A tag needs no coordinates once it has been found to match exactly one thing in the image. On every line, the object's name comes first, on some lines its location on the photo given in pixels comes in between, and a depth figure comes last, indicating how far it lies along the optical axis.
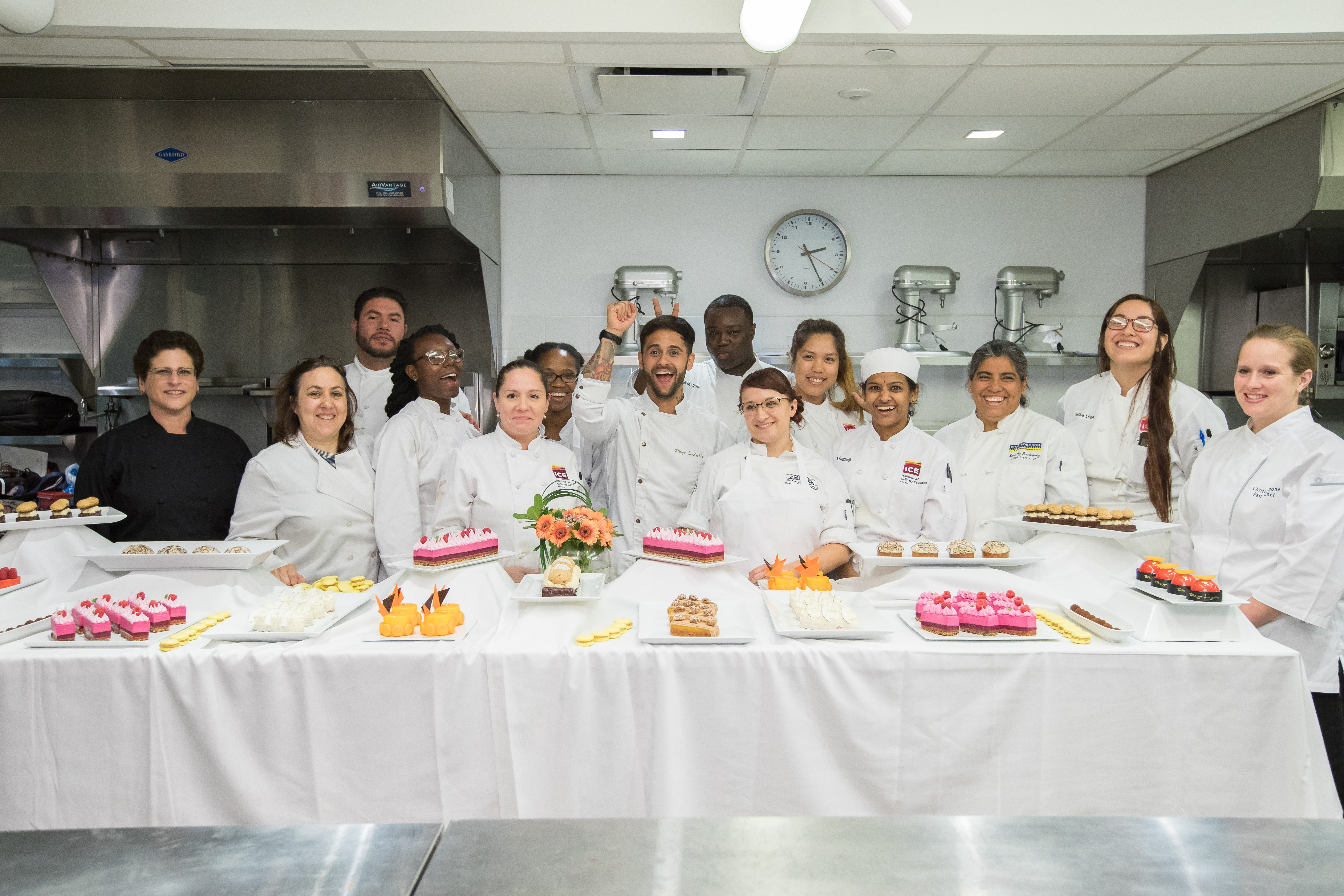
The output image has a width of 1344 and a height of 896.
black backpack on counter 4.26
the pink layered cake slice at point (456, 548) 2.24
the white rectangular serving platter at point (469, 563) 2.24
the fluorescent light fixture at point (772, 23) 2.76
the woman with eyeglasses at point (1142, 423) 2.94
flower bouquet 2.29
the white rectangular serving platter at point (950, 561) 2.33
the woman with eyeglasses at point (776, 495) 2.75
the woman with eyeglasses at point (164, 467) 2.77
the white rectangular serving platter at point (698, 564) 2.36
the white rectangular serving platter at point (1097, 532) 2.33
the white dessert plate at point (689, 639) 1.87
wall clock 5.00
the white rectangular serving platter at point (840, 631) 1.91
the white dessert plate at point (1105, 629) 1.90
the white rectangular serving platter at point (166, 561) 2.26
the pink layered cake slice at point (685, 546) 2.35
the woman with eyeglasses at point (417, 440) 2.81
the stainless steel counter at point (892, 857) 0.76
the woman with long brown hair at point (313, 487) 2.68
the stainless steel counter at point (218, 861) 0.75
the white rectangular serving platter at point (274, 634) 1.89
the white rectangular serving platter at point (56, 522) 2.28
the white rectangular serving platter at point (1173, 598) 1.93
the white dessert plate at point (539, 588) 2.15
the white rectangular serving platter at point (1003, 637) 1.91
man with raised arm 3.13
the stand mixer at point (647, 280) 4.73
